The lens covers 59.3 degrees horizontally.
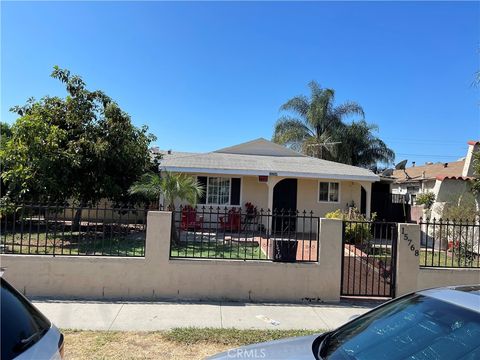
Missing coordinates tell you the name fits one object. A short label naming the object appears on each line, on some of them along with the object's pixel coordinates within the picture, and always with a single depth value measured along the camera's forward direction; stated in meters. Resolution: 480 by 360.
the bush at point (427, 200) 20.35
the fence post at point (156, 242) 7.58
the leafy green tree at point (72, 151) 12.44
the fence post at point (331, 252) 7.77
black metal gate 8.02
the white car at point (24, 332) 2.30
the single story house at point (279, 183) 17.19
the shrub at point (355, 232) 12.68
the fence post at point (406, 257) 7.86
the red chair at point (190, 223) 14.95
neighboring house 17.86
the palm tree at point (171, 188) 12.03
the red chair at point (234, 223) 16.42
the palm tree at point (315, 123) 30.34
